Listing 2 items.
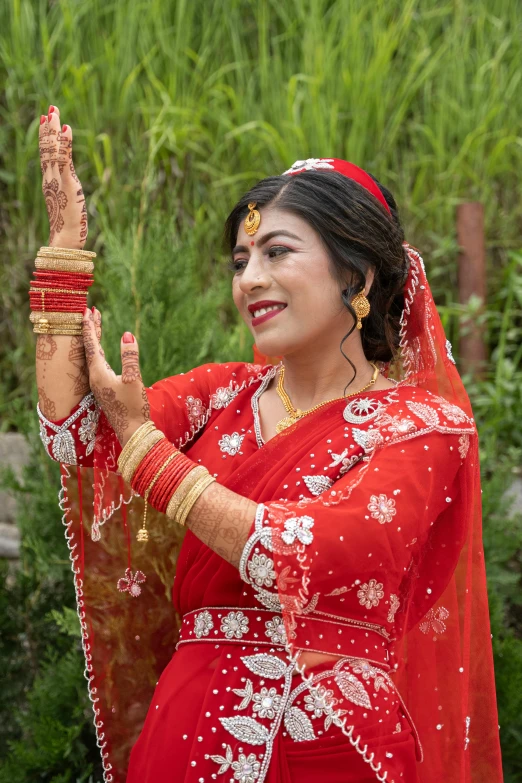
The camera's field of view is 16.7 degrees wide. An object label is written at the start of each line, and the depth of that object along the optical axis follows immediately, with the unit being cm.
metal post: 422
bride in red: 221
